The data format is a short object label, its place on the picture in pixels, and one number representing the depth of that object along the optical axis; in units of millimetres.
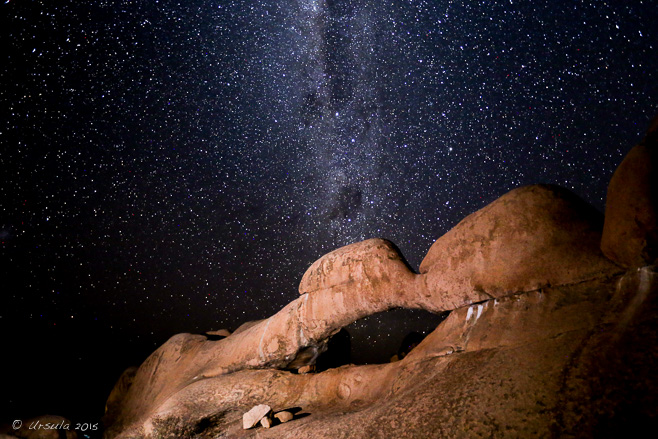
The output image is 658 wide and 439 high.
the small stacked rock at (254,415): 4496
